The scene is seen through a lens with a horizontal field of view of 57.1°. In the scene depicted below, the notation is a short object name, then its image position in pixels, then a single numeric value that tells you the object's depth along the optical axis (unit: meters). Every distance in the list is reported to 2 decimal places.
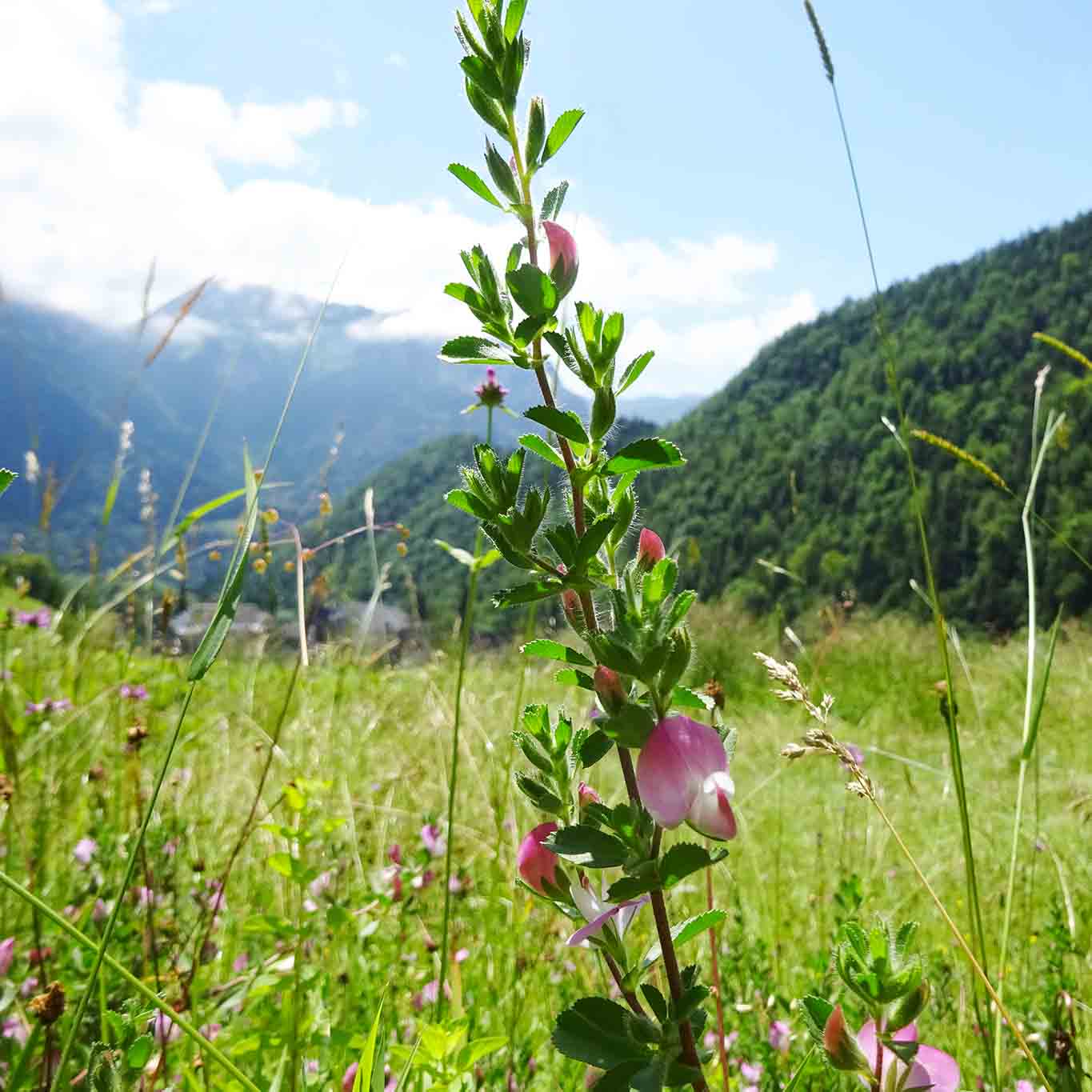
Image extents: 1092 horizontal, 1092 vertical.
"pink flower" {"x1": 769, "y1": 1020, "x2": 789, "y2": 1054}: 0.35
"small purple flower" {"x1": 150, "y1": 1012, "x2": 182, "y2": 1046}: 0.26
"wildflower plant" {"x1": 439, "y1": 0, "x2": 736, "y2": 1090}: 0.13
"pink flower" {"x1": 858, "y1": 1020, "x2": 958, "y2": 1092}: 0.15
